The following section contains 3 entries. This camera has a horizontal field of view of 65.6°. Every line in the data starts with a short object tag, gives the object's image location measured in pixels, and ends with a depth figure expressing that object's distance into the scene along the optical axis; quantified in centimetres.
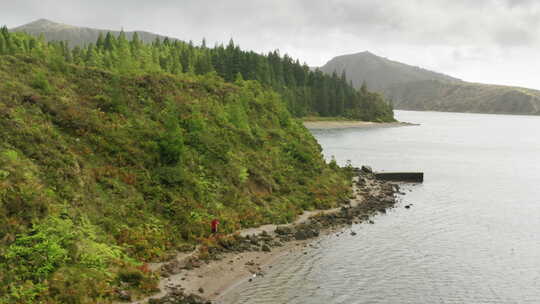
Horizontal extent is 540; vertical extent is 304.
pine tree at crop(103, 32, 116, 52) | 14795
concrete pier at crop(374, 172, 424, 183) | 6309
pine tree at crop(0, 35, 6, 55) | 11114
